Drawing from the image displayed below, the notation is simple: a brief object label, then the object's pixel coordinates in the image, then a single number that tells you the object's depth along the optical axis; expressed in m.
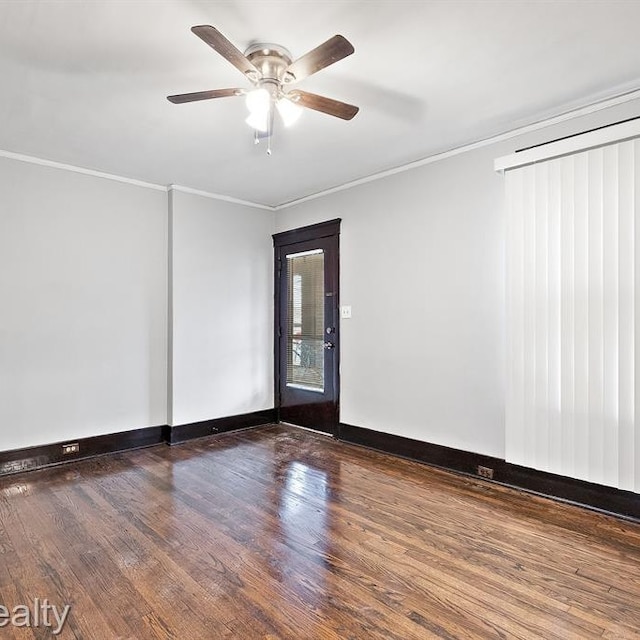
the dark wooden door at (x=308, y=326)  4.54
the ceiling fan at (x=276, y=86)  1.94
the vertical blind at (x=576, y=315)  2.58
